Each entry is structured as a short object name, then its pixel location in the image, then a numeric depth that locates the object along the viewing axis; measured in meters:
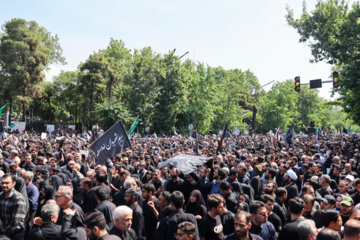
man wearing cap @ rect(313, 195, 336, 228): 5.24
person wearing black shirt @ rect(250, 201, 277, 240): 4.93
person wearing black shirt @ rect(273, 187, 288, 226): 6.03
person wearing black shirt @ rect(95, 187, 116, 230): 5.60
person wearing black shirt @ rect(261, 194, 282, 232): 5.66
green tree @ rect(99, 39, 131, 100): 52.53
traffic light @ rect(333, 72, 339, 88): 18.97
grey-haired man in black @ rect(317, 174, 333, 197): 7.38
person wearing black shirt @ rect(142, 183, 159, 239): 6.10
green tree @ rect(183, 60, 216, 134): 49.97
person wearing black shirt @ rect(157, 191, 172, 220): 5.55
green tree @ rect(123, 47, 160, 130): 48.16
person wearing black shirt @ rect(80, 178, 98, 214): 6.47
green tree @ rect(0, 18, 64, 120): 50.69
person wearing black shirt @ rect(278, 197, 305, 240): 4.56
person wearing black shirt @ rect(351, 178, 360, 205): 7.09
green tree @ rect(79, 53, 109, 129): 51.66
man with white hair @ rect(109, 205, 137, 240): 4.45
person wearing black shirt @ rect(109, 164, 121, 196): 8.33
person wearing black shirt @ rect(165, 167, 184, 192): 7.87
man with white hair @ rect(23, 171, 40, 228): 6.91
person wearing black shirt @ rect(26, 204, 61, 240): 4.39
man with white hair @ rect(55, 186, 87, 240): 4.55
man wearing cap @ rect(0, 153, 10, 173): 9.01
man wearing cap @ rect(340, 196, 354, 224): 5.63
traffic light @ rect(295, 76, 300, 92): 19.98
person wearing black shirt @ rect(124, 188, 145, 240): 5.52
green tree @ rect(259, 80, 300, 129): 65.62
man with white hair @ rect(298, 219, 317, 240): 4.11
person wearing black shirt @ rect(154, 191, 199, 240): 4.95
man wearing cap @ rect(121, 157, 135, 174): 10.67
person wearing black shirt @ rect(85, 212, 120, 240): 3.96
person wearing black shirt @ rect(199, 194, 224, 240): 5.09
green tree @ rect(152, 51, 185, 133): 47.59
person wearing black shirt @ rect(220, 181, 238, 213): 6.25
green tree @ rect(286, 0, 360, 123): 19.70
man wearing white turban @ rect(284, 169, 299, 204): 7.20
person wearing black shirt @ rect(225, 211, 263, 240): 4.18
